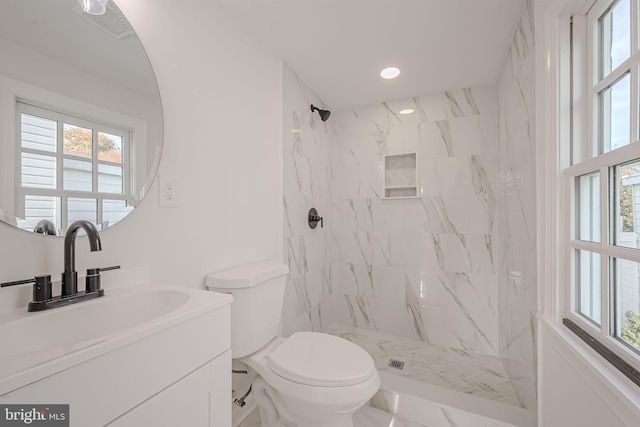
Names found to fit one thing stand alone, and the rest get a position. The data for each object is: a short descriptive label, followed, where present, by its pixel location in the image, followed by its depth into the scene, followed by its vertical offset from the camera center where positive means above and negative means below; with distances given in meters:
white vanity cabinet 0.48 -0.38
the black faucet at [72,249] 0.76 -0.10
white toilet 1.06 -0.66
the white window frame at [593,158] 0.74 +0.18
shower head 2.32 +0.89
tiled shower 1.90 -0.06
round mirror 0.75 +0.33
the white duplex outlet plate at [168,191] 1.07 +0.09
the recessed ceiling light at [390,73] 1.95 +1.08
